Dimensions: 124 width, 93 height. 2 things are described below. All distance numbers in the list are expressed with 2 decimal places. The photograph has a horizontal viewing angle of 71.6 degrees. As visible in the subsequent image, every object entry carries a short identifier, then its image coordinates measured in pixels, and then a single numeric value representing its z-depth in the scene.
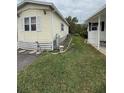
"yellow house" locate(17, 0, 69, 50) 4.20
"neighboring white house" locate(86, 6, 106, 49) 5.10
